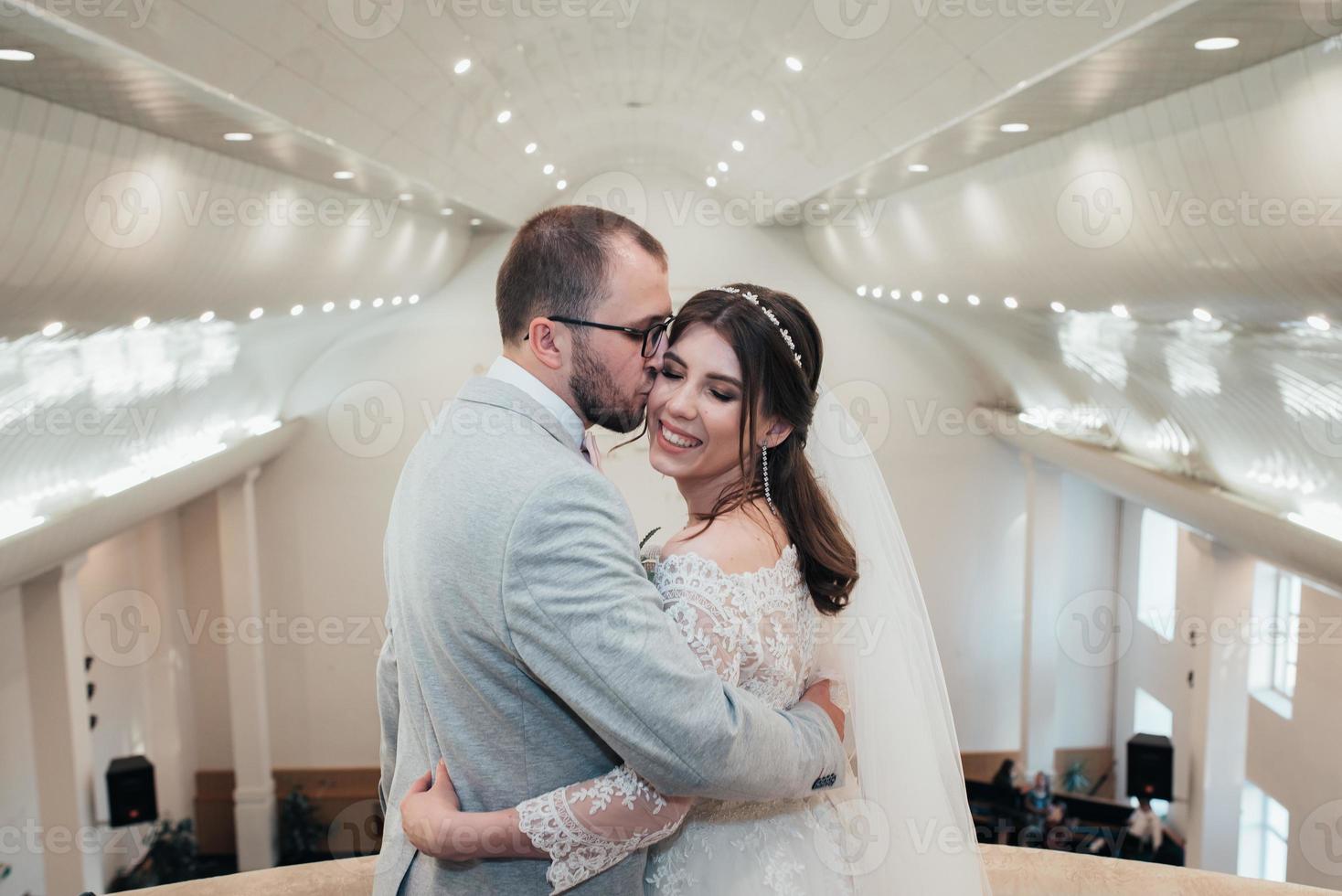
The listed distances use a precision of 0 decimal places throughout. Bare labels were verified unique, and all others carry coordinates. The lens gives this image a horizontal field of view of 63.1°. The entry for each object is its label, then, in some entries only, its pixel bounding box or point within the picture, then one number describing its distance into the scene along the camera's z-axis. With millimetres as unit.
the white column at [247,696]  11531
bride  1806
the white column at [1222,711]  9227
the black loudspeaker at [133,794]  9406
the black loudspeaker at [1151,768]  9914
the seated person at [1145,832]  9969
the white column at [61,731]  7840
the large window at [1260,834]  9680
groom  1612
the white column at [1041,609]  12539
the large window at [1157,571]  12039
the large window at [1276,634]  9344
